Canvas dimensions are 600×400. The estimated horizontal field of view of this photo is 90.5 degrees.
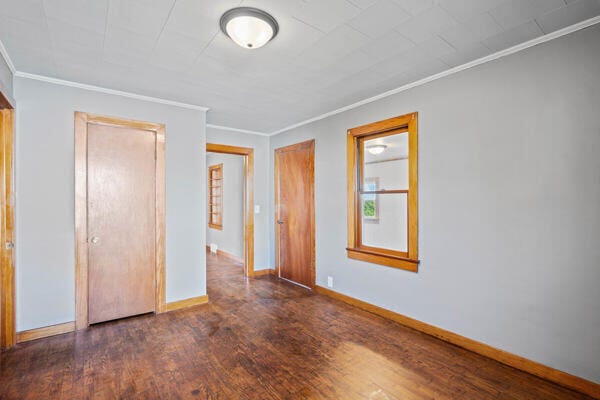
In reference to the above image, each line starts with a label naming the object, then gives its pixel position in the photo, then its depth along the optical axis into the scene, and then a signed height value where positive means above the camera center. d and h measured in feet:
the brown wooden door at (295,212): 14.71 -0.63
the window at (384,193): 10.29 +0.30
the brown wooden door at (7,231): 8.74 -0.90
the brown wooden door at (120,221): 10.53 -0.75
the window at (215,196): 23.84 +0.37
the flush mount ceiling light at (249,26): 6.23 +3.82
